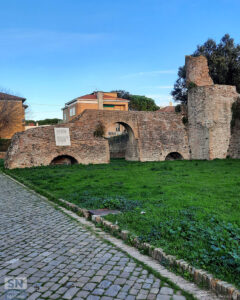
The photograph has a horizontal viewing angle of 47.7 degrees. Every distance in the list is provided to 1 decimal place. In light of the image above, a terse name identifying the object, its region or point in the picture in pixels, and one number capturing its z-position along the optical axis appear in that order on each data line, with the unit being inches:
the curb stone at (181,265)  110.1
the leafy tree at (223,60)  1160.2
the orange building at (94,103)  1802.4
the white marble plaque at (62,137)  745.0
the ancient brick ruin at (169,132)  773.3
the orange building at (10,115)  1485.0
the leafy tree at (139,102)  2381.9
